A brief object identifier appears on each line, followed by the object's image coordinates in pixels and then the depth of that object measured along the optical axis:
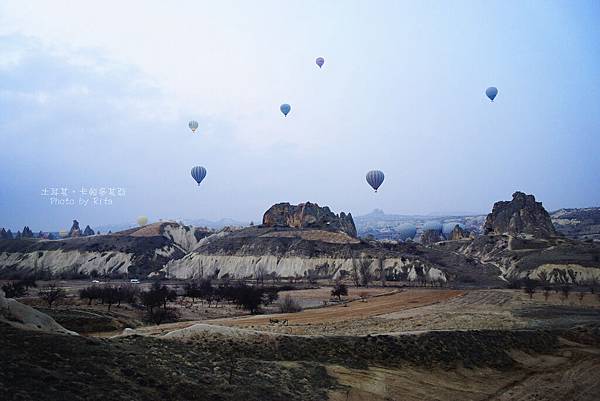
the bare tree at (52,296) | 51.54
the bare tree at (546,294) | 65.62
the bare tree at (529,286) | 69.25
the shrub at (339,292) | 73.18
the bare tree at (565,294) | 64.71
